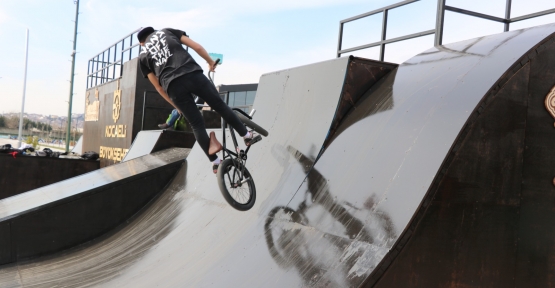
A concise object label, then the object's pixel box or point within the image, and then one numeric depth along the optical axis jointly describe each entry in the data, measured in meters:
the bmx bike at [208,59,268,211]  4.96
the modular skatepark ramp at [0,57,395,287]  4.83
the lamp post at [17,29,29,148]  36.80
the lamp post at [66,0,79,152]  31.19
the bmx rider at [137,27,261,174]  5.02
